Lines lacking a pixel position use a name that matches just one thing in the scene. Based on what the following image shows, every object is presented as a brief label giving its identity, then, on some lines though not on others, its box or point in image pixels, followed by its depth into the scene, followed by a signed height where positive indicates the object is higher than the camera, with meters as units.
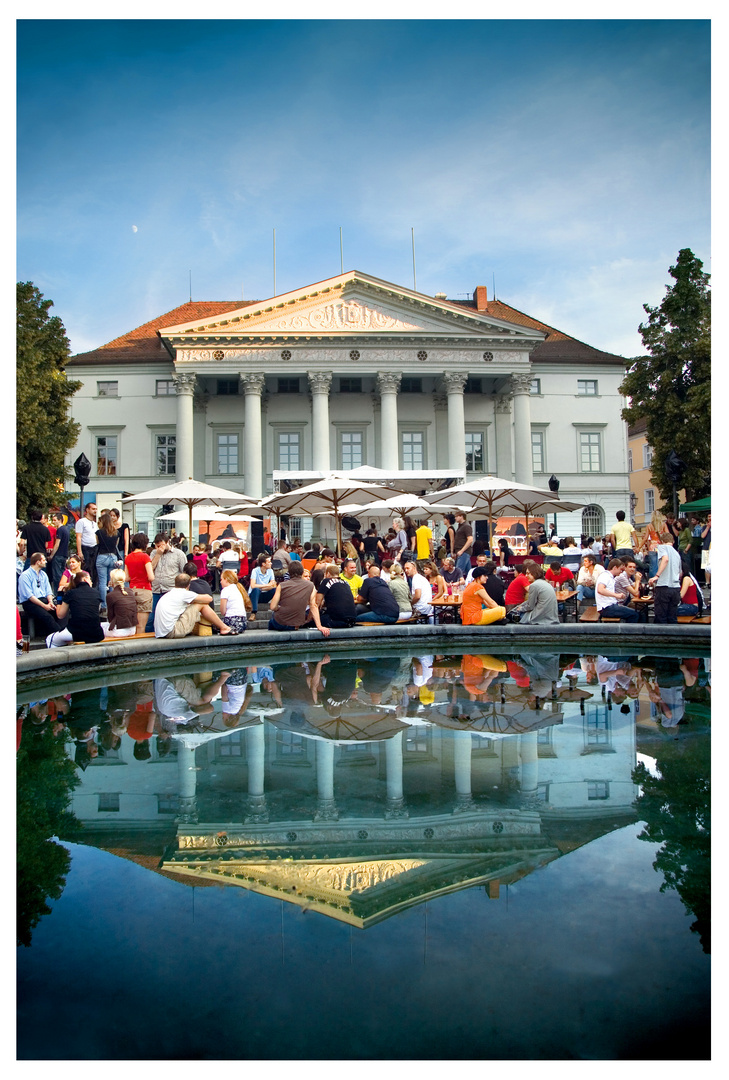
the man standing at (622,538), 17.25 +0.56
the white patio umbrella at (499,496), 17.61 +1.67
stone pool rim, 10.41 -1.19
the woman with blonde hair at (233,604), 11.60 -0.62
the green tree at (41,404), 26.23 +5.96
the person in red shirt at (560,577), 15.48 -0.30
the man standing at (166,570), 12.48 -0.09
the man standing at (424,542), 16.59 +0.47
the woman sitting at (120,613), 10.84 -0.70
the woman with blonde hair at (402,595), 12.66 -0.53
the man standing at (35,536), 11.21 +0.44
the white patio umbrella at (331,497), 16.58 +1.57
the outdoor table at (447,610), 13.38 -0.84
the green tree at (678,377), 29.56 +7.49
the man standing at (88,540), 12.76 +0.42
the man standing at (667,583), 11.73 -0.33
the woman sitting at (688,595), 12.84 -0.57
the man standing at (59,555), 12.63 +0.17
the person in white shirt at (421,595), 13.03 -0.55
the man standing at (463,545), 15.84 +0.39
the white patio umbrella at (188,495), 16.86 +1.60
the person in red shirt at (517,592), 13.12 -0.51
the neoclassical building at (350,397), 36.50 +8.80
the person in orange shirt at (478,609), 12.09 -0.74
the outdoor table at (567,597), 14.20 -0.65
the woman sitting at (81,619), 9.88 -0.71
